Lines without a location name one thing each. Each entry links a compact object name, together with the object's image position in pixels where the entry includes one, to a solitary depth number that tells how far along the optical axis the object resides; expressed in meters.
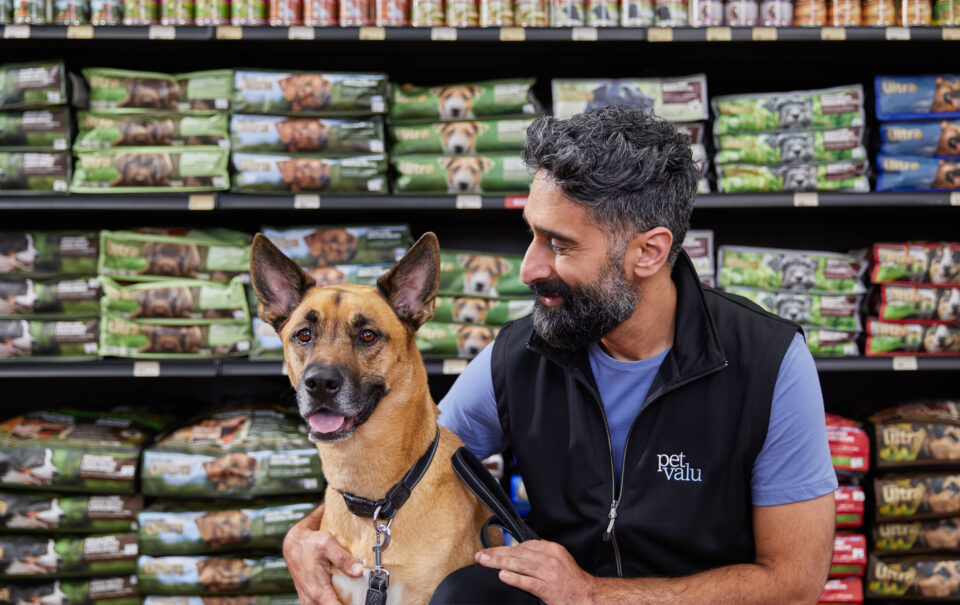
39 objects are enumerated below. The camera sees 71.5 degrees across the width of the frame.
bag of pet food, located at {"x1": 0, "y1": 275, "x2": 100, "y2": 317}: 2.56
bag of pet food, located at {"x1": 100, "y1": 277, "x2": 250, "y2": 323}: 2.53
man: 1.38
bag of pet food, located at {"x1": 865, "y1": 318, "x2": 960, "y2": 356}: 2.58
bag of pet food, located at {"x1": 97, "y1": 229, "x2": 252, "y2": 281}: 2.56
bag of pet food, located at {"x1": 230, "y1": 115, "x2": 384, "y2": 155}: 2.53
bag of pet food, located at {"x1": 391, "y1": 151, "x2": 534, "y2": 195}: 2.58
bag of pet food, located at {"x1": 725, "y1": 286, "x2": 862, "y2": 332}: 2.63
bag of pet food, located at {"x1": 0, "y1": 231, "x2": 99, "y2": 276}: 2.58
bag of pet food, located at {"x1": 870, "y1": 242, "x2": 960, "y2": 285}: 2.60
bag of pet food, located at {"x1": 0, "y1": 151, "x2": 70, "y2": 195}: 2.51
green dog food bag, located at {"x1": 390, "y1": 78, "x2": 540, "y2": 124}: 2.62
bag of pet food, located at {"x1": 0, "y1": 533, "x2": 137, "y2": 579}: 2.45
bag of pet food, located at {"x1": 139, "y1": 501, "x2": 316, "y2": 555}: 2.41
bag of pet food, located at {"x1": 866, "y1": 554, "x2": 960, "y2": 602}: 2.48
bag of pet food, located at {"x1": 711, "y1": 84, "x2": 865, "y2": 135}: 2.58
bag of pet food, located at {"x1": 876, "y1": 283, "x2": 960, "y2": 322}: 2.58
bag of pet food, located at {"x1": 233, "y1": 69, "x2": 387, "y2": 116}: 2.53
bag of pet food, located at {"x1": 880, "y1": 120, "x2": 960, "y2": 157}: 2.57
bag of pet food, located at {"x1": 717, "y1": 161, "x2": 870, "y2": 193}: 2.57
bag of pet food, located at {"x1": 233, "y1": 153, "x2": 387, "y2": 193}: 2.52
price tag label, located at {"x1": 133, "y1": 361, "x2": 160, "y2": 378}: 2.49
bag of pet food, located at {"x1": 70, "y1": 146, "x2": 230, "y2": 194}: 2.50
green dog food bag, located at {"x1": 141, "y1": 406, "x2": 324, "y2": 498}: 2.41
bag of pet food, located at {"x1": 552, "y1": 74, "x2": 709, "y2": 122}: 2.58
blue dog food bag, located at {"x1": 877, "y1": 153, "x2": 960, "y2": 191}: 2.55
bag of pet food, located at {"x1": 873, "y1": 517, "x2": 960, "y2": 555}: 2.50
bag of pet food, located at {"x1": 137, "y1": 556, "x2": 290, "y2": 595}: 2.41
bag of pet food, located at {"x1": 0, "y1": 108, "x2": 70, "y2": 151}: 2.54
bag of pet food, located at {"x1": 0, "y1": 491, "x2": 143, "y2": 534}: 2.45
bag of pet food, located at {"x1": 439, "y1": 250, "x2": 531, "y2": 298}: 2.65
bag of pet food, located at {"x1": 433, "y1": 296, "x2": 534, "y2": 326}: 2.63
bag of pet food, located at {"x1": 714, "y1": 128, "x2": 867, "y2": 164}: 2.57
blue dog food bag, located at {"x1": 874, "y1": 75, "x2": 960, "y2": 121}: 2.57
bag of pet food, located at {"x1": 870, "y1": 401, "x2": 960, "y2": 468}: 2.47
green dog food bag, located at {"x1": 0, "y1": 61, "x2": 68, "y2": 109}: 2.49
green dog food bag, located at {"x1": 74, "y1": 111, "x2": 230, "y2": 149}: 2.55
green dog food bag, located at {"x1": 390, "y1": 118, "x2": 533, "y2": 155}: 2.62
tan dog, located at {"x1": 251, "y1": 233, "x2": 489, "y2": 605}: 1.35
